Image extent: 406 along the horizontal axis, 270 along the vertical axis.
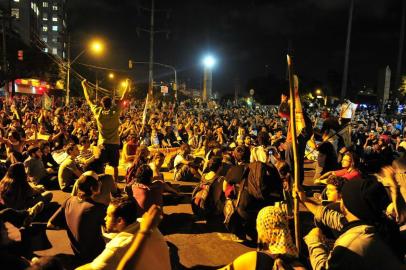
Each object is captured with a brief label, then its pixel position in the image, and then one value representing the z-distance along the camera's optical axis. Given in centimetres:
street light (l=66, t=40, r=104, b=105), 2205
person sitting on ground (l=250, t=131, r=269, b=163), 813
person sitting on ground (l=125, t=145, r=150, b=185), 708
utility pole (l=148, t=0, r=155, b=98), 3059
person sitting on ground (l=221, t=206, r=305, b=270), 248
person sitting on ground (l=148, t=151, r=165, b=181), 757
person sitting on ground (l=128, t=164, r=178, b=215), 579
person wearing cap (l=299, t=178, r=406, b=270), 256
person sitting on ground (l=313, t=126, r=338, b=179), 902
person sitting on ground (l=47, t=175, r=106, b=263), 447
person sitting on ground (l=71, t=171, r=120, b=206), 487
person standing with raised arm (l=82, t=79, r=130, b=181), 789
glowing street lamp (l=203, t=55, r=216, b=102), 3616
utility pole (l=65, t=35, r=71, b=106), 2926
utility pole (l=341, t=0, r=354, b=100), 2386
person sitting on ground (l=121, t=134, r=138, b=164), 1006
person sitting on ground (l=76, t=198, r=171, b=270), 297
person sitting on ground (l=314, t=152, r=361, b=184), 662
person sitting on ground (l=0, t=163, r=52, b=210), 575
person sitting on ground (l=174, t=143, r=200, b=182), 1030
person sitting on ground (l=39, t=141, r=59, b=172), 938
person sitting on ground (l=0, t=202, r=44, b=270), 245
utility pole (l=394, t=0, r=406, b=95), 3394
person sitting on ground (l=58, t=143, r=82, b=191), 828
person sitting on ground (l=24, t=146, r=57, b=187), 802
